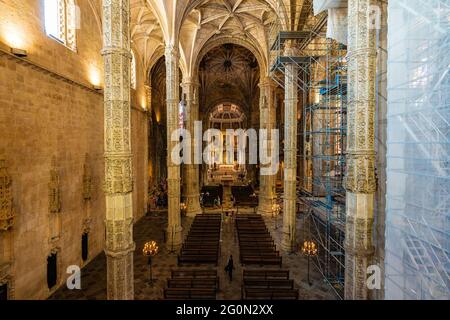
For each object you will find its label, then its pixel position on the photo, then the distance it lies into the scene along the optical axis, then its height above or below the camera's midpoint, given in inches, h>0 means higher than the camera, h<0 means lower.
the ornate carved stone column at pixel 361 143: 288.8 +13.2
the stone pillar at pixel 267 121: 918.4 +121.5
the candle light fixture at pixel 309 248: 443.2 -156.7
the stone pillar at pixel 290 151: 606.2 +9.8
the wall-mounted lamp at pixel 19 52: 345.5 +136.9
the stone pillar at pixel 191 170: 925.2 -52.8
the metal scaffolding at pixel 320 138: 474.3 +47.5
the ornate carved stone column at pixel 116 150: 296.2 +6.2
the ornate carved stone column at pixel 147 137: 963.7 +68.5
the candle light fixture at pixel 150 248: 449.7 -159.8
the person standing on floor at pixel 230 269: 486.9 -209.6
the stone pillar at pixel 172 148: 605.9 +17.0
